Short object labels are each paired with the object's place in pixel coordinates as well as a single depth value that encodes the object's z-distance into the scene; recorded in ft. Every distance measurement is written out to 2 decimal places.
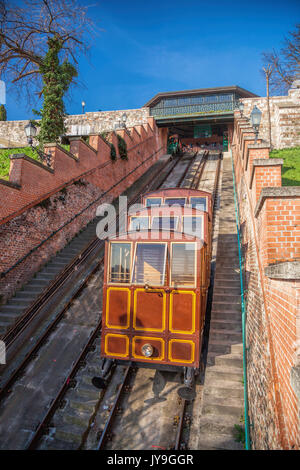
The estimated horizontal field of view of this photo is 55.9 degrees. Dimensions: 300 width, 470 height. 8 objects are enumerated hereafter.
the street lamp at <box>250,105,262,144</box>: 25.70
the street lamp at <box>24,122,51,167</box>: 31.41
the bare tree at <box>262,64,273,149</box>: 69.51
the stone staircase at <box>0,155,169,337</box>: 25.16
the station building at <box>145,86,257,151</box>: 78.69
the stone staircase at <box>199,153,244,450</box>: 15.35
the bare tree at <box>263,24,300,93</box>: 59.31
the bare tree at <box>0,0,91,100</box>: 41.14
